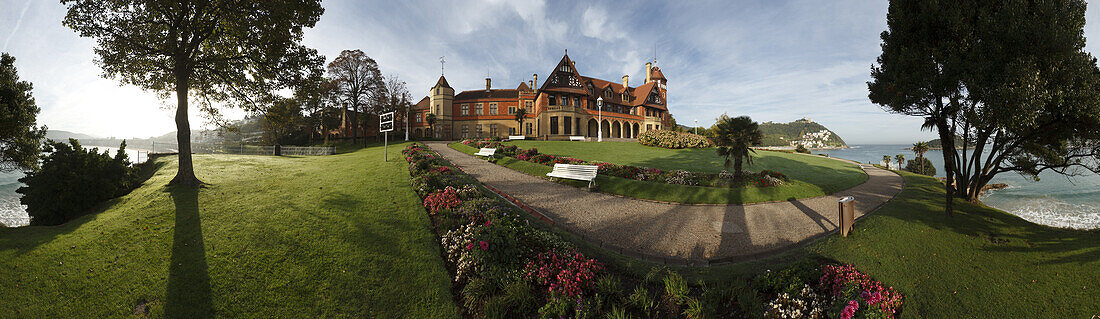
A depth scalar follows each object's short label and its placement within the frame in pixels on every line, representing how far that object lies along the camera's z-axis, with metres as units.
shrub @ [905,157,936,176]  36.18
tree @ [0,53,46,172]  12.05
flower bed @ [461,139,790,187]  12.09
